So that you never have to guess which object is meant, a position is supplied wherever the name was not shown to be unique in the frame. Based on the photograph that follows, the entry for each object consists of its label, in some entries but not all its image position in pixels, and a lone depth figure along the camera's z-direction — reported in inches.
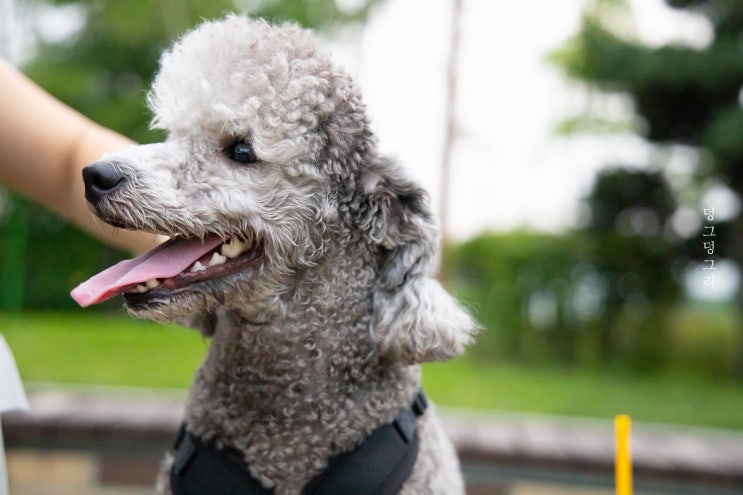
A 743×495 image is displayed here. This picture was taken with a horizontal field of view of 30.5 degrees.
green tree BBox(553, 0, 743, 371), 175.9
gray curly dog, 29.9
